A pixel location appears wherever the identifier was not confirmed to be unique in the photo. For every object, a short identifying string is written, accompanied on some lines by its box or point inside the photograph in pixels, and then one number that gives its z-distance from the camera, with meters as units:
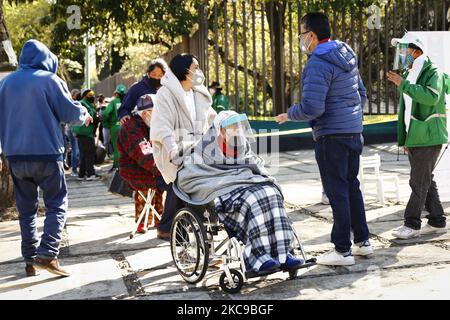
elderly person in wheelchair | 5.16
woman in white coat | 6.15
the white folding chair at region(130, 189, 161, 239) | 7.45
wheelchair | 5.12
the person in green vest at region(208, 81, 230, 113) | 15.15
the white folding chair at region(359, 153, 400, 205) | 8.57
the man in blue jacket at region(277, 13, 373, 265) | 5.63
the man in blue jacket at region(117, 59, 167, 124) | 7.76
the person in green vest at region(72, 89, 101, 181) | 13.06
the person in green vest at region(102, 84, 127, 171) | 13.57
